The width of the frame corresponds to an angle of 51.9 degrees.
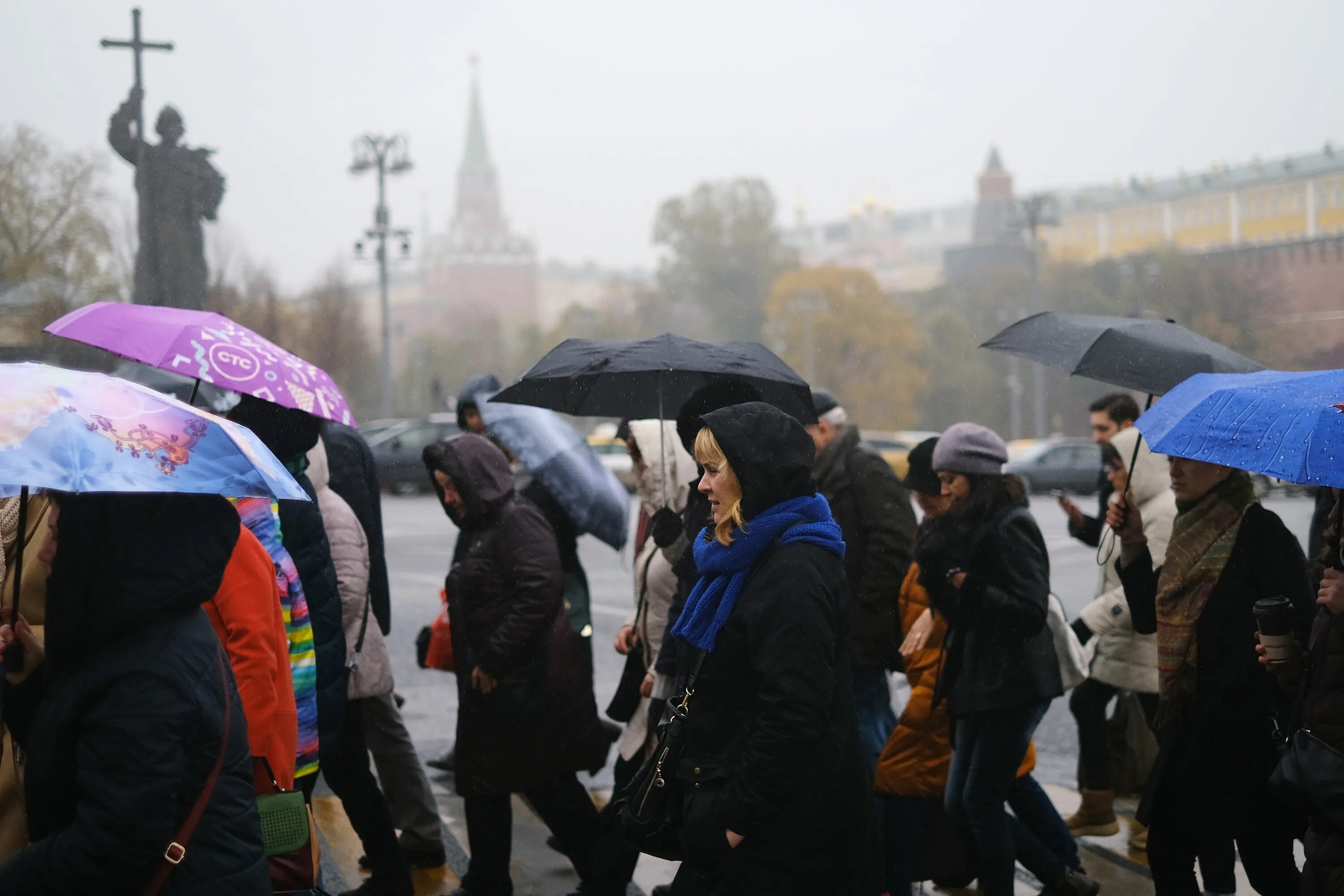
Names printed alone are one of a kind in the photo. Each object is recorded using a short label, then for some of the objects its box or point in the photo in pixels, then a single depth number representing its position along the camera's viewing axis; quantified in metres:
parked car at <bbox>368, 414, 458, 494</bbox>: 28.11
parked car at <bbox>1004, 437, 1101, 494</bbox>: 32.06
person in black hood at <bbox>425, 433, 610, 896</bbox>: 4.36
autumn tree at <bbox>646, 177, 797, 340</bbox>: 71.19
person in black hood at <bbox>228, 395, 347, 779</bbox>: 4.01
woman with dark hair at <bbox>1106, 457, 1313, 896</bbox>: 3.66
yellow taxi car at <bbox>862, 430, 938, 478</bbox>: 31.66
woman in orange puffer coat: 4.47
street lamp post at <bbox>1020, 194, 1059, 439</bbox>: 41.59
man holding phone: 5.73
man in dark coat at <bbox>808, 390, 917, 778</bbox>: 4.98
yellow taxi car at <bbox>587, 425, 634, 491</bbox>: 30.05
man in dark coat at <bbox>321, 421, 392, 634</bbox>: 4.92
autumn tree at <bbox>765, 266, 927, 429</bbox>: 59.19
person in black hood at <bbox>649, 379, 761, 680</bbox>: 3.55
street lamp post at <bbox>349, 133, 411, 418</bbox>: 30.31
